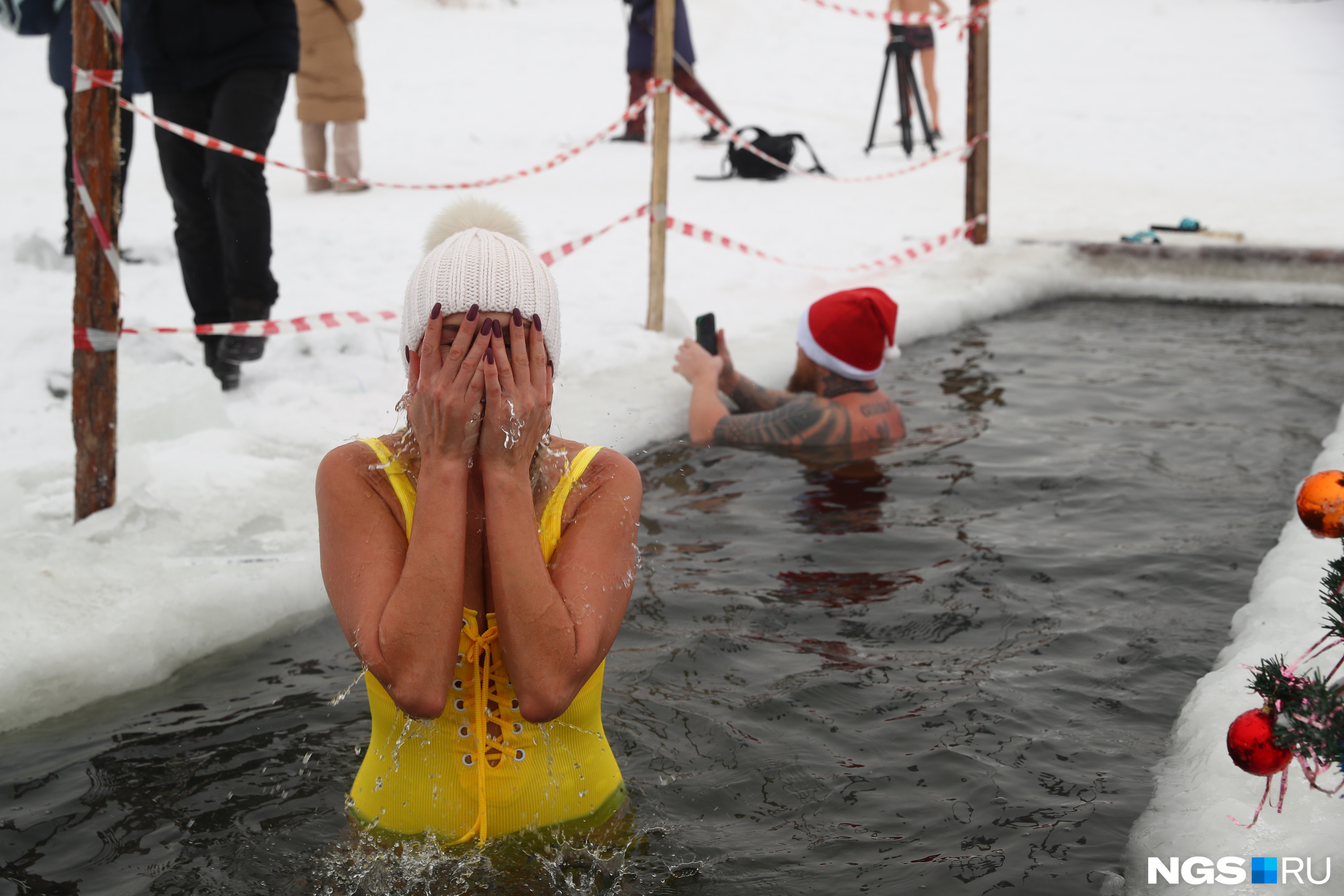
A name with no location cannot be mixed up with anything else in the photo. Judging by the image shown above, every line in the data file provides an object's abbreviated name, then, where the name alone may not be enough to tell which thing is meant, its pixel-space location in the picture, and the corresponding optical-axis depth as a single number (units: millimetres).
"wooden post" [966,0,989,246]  9055
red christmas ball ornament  1851
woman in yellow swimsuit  2090
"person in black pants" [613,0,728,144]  12695
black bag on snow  12008
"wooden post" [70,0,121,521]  3945
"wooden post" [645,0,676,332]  6707
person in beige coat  10219
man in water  5574
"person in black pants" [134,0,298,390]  5242
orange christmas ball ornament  1735
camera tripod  12742
